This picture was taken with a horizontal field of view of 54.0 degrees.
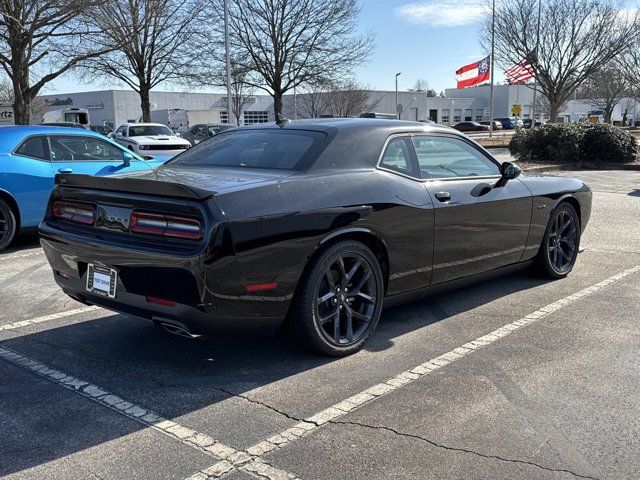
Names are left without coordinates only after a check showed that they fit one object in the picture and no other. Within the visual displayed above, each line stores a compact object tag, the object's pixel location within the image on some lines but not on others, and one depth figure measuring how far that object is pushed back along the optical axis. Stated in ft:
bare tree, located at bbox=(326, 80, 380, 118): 157.28
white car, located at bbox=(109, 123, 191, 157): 63.70
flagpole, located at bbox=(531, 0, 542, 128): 98.89
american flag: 104.58
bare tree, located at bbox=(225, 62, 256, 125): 96.27
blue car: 24.39
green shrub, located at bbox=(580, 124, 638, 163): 62.44
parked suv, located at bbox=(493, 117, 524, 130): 229.04
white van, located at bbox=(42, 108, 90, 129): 135.54
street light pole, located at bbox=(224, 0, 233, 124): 81.20
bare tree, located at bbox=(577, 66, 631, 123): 187.40
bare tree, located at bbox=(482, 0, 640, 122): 96.02
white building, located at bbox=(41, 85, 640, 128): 213.46
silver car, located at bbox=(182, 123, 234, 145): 87.24
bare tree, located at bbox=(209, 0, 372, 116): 92.79
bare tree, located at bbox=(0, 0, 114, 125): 59.82
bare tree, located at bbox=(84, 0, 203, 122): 78.38
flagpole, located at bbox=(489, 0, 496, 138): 102.98
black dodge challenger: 11.00
